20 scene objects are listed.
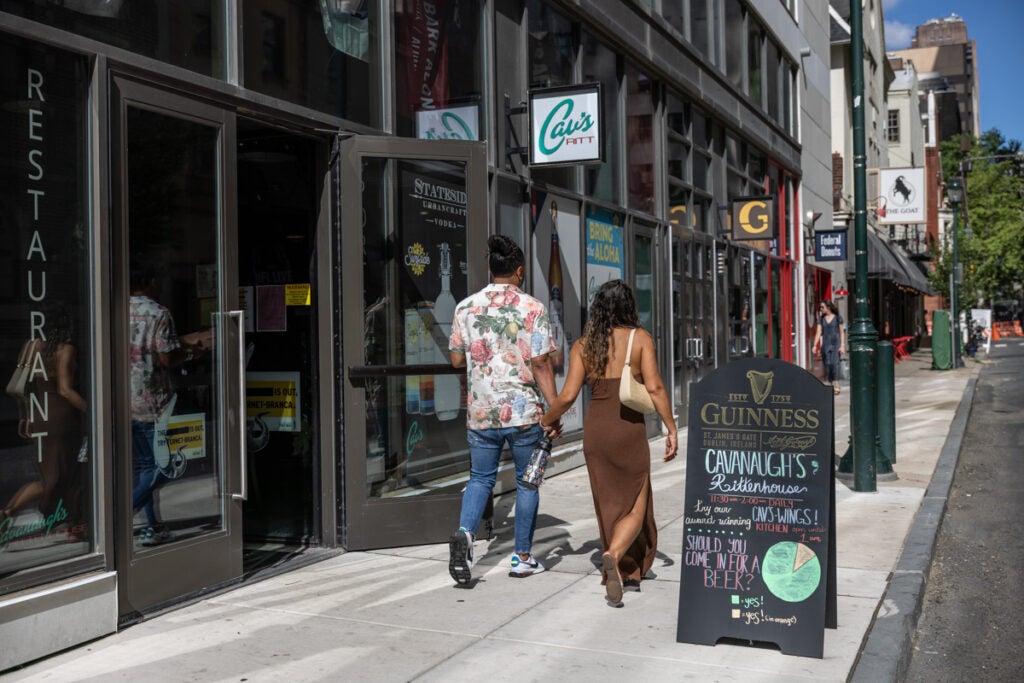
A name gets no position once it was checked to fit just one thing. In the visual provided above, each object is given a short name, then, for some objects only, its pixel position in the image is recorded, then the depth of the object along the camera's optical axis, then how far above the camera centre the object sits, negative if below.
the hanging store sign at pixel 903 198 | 32.06 +4.38
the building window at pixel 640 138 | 13.45 +2.70
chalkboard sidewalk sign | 4.88 -0.78
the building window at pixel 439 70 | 8.53 +2.38
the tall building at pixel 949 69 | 101.12 +31.12
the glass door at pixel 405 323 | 7.02 +0.20
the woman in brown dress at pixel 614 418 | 5.82 -0.39
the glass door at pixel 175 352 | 5.38 +0.02
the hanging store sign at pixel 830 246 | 20.16 +1.86
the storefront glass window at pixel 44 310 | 4.73 +0.22
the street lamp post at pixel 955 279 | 30.59 +1.82
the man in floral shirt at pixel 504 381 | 6.19 -0.19
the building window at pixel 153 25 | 5.04 +1.70
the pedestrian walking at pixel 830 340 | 21.42 +0.07
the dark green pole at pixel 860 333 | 9.27 +0.09
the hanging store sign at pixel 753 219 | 17.36 +2.07
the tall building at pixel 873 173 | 30.45 +5.32
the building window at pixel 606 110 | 12.17 +2.87
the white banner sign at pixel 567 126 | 9.82 +2.07
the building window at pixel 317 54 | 6.55 +1.99
